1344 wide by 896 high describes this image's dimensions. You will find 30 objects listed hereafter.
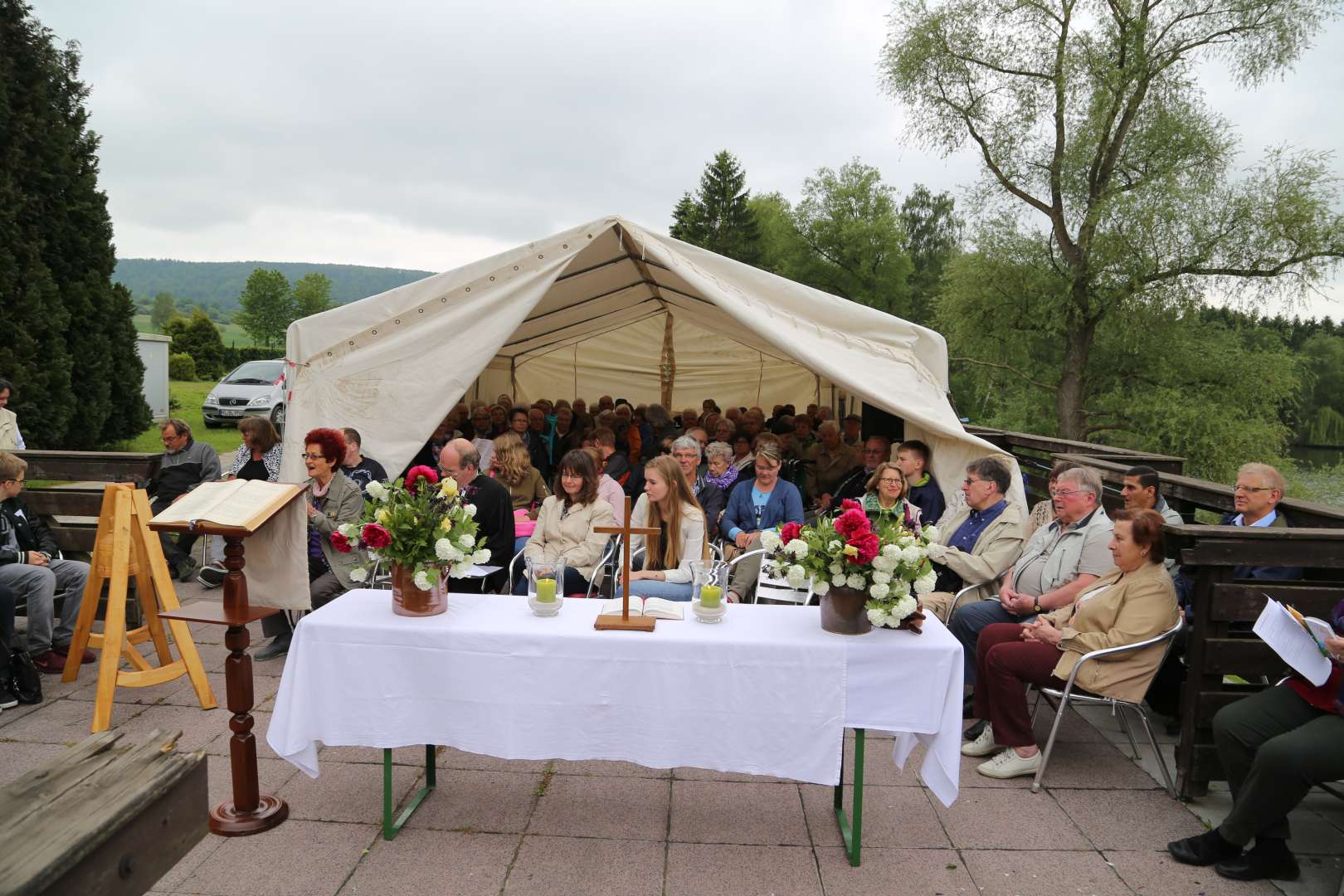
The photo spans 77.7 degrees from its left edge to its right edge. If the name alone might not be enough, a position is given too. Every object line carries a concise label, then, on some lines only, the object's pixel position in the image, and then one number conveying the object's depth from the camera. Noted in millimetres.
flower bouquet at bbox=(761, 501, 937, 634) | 2613
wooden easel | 3779
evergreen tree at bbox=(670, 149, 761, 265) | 40094
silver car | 17188
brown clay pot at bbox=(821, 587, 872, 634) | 2688
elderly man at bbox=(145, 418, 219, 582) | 6008
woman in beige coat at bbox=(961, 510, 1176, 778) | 3254
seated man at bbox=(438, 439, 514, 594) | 4746
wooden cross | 2703
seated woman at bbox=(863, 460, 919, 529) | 4773
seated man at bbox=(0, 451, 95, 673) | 4105
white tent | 5168
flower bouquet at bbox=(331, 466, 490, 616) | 2805
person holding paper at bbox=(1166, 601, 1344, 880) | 2559
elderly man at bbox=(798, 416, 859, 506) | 7523
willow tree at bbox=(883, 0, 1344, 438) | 13922
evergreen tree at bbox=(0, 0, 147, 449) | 10641
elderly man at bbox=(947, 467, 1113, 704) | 3848
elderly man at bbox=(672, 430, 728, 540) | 5609
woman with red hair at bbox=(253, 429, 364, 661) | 4547
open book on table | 2887
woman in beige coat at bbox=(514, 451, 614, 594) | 4551
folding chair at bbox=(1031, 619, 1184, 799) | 3215
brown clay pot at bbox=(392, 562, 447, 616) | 2834
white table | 2621
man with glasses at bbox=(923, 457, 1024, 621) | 4195
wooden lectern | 2816
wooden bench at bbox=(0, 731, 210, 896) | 969
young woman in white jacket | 4227
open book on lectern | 2867
